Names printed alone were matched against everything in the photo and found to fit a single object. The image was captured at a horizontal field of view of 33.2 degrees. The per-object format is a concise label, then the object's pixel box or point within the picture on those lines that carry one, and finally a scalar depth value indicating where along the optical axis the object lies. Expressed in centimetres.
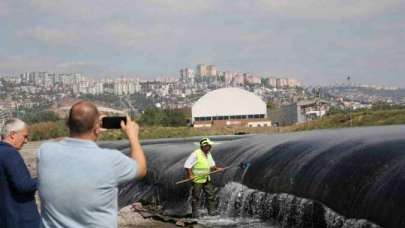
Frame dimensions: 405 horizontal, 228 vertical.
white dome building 14712
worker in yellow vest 1667
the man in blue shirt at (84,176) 475
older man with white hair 625
